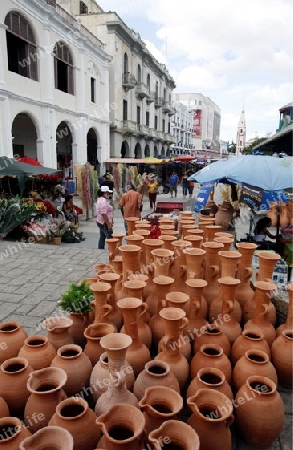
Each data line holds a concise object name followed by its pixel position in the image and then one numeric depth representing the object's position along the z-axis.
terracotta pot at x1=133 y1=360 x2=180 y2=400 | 2.10
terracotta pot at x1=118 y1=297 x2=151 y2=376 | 2.37
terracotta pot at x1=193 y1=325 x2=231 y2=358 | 2.58
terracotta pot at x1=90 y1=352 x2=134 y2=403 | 2.20
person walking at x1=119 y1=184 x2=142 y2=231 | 6.70
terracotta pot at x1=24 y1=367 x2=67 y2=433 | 1.96
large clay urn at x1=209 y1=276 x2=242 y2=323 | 2.67
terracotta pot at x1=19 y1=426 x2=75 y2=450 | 1.54
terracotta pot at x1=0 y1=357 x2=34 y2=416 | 2.17
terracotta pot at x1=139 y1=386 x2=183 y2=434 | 1.80
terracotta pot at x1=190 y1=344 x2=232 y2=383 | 2.36
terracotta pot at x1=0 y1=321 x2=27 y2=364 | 2.58
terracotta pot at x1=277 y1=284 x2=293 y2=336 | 2.70
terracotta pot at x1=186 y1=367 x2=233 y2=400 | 2.09
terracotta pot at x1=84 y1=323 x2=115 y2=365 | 2.54
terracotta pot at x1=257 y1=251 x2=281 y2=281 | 2.95
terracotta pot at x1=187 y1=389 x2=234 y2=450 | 1.82
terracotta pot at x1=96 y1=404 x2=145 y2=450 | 1.66
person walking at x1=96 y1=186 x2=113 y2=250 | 6.36
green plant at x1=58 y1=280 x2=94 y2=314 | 2.97
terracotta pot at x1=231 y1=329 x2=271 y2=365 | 2.53
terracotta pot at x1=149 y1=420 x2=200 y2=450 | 1.60
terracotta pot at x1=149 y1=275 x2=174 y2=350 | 2.73
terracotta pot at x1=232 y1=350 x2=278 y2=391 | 2.30
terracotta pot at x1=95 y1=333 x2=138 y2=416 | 1.92
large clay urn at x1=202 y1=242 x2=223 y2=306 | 3.13
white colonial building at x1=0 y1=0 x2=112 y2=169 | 11.28
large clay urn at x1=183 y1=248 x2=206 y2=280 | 2.93
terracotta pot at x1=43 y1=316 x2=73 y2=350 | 2.63
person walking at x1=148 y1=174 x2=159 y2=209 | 12.61
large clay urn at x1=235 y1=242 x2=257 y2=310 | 3.11
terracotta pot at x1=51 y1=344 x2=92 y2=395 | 2.30
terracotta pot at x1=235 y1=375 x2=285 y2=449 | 2.07
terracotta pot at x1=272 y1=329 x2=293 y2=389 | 2.54
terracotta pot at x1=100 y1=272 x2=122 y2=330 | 2.88
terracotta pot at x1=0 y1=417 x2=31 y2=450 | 1.64
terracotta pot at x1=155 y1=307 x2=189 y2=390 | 2.28
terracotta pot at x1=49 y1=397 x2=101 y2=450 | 1.79
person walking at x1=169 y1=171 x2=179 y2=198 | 15.22
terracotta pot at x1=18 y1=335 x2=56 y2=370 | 2.39
